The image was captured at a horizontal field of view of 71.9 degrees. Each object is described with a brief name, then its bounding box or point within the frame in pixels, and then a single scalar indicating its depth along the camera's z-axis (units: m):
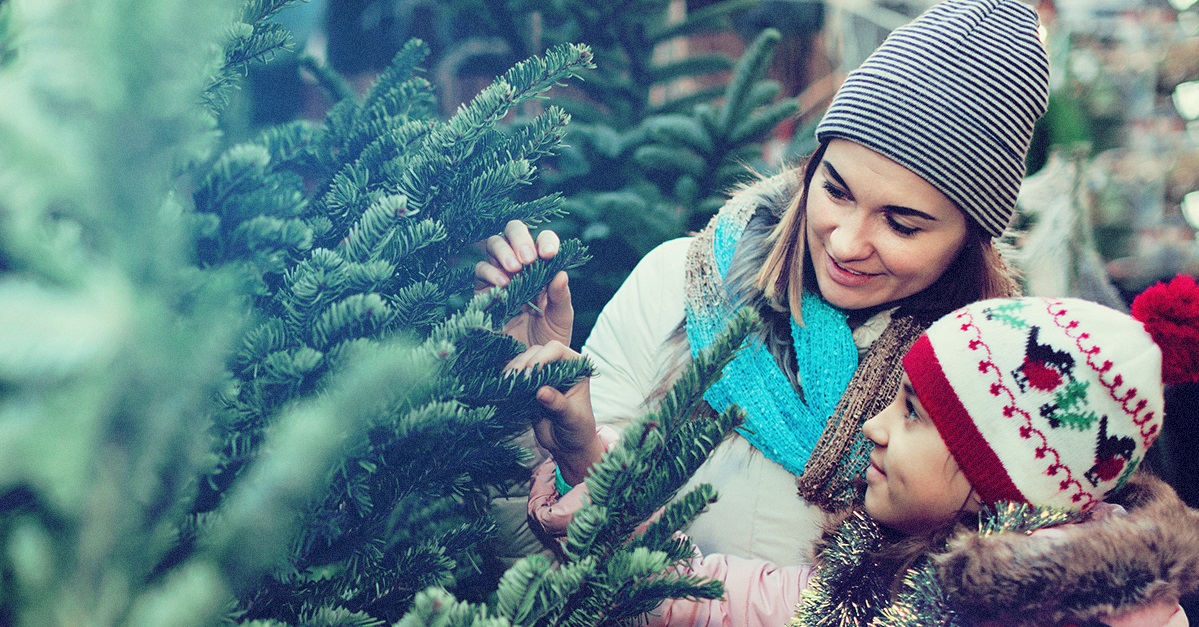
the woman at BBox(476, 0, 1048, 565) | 1.46
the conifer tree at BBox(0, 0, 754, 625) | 0.43
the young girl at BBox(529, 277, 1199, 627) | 1.14
